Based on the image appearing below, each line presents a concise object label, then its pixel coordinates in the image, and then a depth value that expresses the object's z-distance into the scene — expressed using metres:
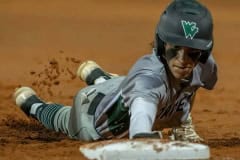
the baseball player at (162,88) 7.67
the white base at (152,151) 5.87
